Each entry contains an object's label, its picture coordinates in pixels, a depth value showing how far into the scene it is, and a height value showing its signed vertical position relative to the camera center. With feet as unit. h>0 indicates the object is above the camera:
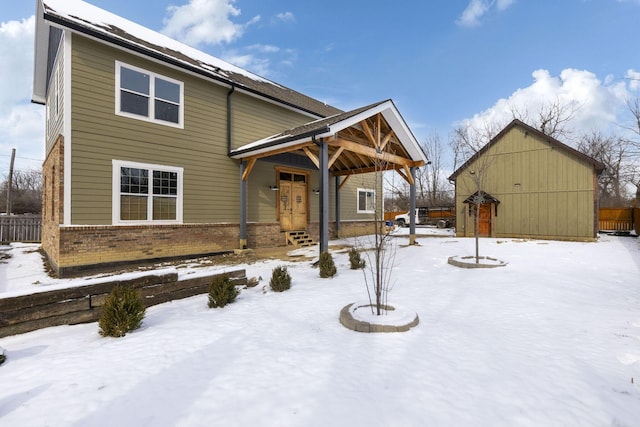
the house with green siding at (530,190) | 43.98 +4.42
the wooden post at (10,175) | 72.96 +10.68
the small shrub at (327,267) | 21.91 -3.87
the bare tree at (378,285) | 13.52 -4.44
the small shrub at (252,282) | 19.65 -4.54
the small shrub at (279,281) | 18.42 -4.16
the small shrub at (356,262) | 24.37 -3.86
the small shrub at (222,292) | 15.48 -4.13
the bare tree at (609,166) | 98.94 +17.62
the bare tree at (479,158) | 50.37 +10.11
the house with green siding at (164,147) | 25.13 +7.28
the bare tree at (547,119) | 90.38 +31.10
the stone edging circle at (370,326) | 11.82 -4.54
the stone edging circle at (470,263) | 23.70 -3.91
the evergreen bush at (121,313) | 11.78 -4.09
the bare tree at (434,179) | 120.47 +15.48
